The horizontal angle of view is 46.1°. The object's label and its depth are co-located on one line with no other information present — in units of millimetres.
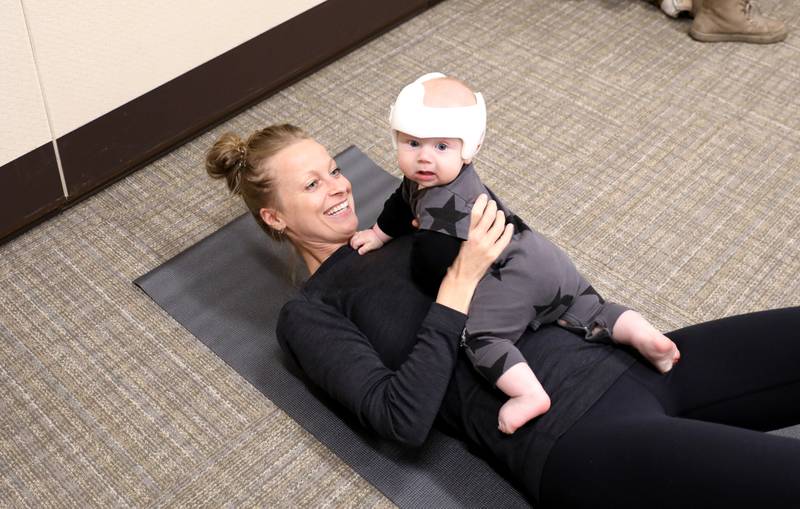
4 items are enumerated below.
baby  1560
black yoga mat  1749
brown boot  3043
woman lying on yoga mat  1410
